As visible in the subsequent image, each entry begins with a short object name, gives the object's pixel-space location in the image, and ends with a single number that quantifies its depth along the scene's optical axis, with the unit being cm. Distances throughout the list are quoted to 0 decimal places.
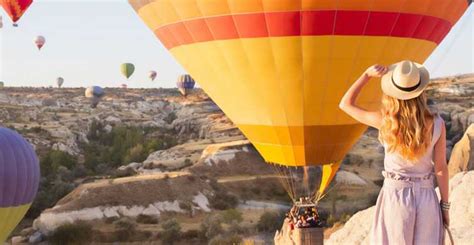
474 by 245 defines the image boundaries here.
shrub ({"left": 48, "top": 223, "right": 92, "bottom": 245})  2419
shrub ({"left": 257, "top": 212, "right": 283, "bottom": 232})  2598
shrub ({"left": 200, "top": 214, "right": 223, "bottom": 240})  2477
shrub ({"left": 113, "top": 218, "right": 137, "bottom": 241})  2466
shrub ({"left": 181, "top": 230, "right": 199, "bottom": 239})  2480
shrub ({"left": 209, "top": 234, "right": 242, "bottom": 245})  2311
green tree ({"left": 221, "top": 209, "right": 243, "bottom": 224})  2648
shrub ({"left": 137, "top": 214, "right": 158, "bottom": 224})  2672
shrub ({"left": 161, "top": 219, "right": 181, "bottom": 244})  2414
